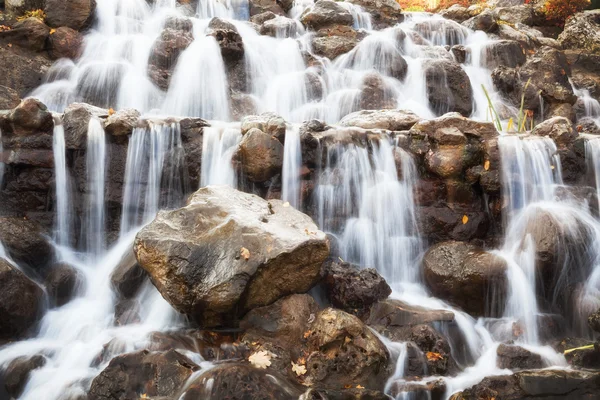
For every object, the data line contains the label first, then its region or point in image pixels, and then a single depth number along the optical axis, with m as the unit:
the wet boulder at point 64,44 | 10.50
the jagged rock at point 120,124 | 6.77
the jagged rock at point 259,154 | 6.48
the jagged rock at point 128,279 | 5.61
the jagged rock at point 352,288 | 5.37
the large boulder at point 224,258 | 4.55
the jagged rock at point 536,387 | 4.04
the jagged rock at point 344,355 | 4.36
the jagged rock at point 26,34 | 10.12
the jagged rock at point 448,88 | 10.73
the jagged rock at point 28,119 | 6.39
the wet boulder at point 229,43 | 10.97
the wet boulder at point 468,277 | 5.75
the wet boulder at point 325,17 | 13.87
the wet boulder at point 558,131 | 7.23
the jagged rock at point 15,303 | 4.99
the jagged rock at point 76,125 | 6.67
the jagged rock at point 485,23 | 14.33
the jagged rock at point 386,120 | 7.95
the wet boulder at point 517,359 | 4.86
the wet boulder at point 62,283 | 5.70
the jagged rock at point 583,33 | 13.74
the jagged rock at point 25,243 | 5.84
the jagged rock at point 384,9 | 15.93
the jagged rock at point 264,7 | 15.74
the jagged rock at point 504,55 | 12.68
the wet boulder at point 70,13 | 10.95
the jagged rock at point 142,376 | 4.00
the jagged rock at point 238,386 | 3.84
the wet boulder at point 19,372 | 4.36
